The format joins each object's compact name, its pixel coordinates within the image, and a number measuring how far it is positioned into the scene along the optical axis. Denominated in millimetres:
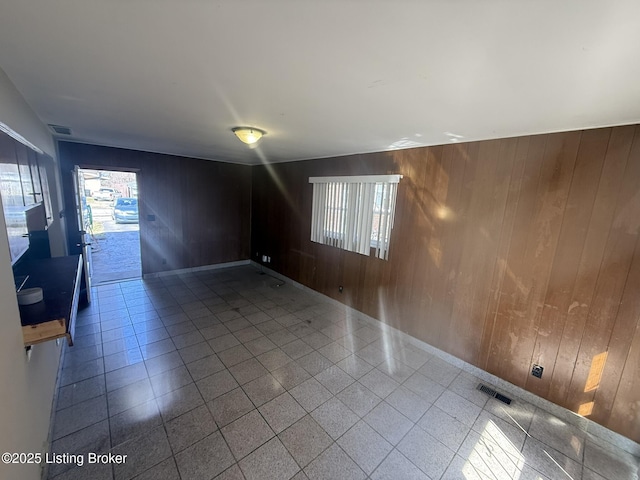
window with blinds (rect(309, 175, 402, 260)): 3203
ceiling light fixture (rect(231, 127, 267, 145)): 2395
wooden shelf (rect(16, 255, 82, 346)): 1212
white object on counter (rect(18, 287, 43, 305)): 1320
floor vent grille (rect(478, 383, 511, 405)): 2284
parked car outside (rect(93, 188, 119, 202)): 11492
